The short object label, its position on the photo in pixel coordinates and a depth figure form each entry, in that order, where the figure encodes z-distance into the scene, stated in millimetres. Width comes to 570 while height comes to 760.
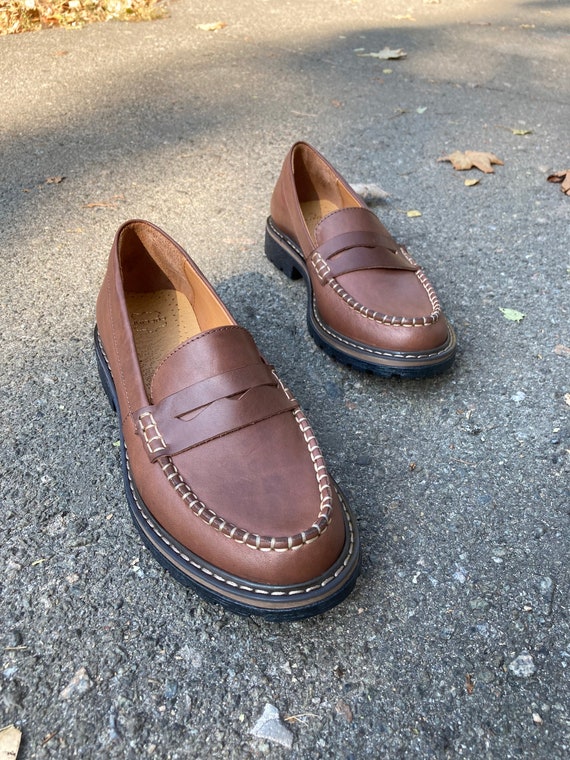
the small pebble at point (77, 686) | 280
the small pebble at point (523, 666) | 297
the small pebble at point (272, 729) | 272
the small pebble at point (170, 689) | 284
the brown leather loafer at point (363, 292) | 433
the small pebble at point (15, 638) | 297
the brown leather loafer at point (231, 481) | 289
